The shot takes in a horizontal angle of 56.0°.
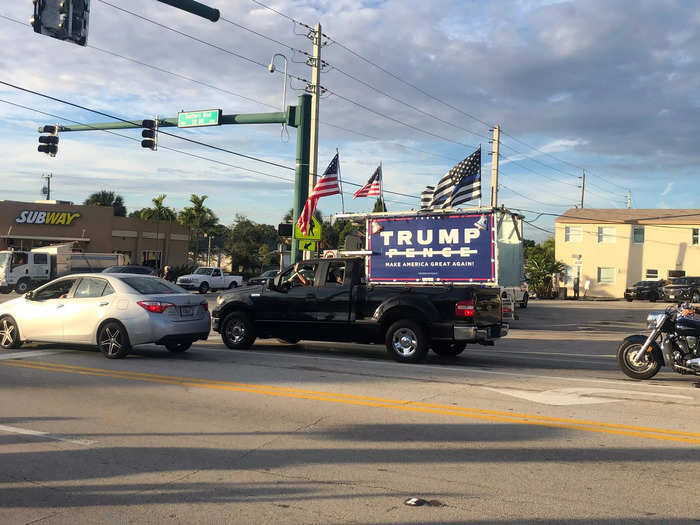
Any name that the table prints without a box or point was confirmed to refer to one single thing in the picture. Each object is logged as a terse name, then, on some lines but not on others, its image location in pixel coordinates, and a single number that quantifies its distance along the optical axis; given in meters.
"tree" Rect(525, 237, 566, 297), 46.84
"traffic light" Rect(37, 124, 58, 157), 25.58
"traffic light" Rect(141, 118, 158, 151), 24.06
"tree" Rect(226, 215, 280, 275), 69.06
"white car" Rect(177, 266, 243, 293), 41.50
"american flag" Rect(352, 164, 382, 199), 26.02
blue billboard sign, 13.77
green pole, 24.69
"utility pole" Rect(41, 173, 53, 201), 77.61
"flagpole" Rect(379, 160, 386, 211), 25.92
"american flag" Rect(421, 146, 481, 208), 17.06
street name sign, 24.03
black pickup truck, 11.79
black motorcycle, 9.71
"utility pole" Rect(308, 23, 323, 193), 24.20
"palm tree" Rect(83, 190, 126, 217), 84.88
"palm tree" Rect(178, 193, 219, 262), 68.38
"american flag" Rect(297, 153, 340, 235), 22.67
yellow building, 49.03
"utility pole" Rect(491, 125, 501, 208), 37.51
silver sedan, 11.42
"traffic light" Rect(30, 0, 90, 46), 11.58
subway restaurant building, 46.59
